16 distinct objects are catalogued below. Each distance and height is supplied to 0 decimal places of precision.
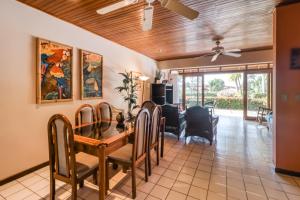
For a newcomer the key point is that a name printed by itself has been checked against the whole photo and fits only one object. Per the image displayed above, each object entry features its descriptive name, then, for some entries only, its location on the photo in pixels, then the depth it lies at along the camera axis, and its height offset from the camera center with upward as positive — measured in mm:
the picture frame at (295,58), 2406 +606
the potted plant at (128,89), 4586 +259
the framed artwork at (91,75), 3367 +526
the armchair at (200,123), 3780 -605
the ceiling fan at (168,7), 1785 +1060
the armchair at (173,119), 4219 -559
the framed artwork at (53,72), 2596 +470
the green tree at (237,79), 7491 +914
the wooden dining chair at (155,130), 2515 -545
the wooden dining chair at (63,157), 1615 -629
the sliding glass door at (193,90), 8008 +412
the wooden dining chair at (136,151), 2021 -741
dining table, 1727 -500
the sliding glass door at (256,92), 6590 +253
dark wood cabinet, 6422 +205
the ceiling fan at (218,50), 3990 +1225
